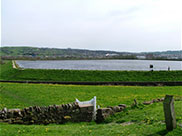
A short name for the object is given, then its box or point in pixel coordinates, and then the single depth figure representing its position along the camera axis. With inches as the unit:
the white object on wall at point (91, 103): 542.0
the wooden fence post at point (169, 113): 362.0
